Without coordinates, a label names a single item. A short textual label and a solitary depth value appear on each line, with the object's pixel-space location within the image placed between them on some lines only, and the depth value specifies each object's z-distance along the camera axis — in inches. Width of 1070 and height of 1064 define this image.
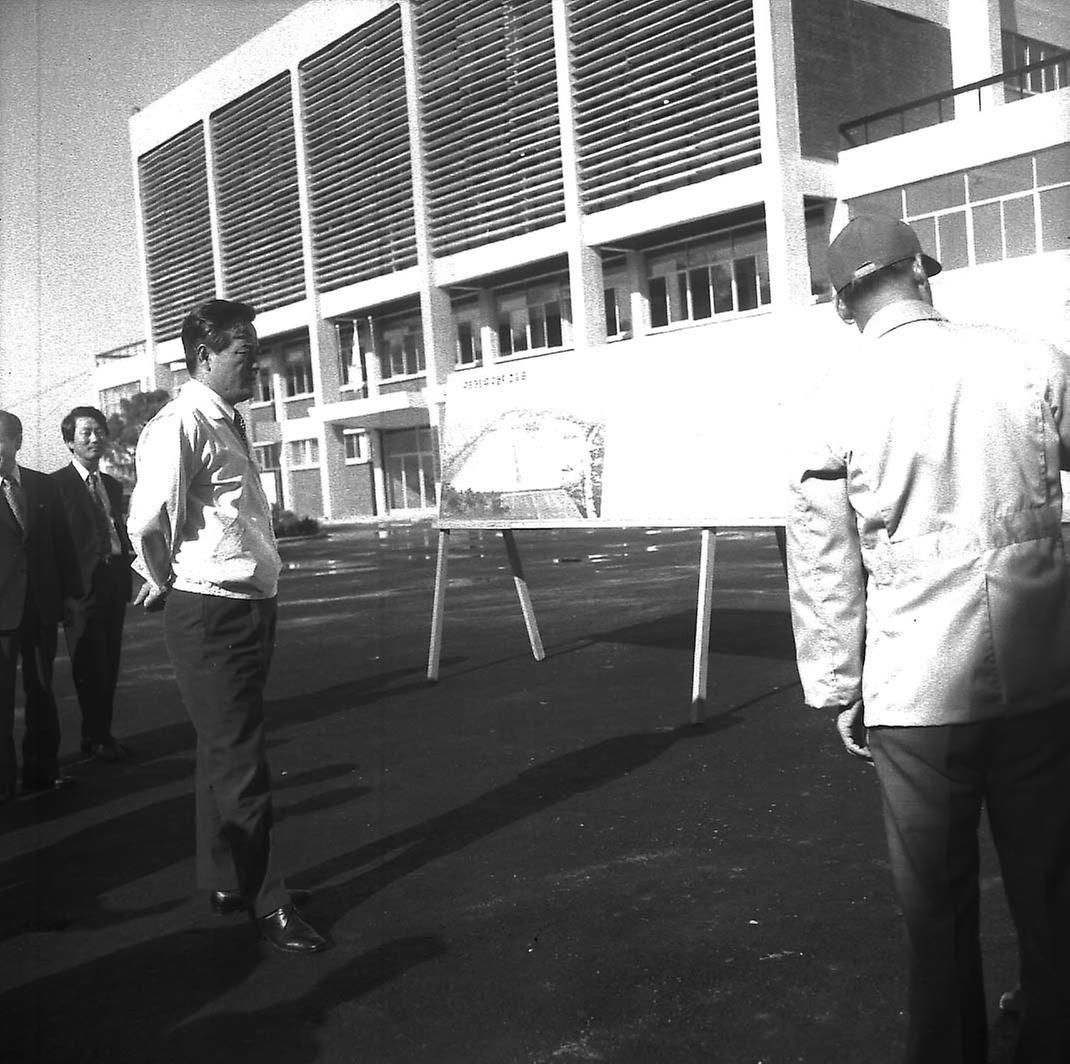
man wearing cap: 91.7
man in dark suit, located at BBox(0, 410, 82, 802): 229.6
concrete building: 1162.0
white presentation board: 255.1
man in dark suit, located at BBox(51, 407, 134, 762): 259.8
